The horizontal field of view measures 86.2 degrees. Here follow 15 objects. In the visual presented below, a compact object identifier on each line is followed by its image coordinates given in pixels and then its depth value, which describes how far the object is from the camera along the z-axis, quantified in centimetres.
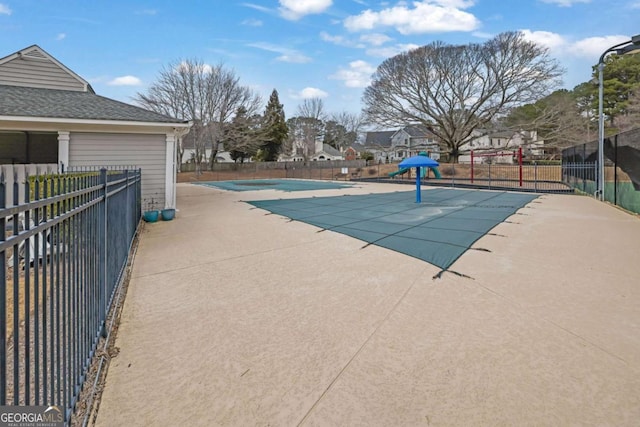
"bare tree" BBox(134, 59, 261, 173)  3003
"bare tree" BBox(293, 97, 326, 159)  4719
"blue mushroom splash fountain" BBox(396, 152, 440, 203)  1088
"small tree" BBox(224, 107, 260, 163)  3372
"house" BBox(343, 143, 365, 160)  5720
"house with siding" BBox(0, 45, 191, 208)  732
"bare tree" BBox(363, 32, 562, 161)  2560
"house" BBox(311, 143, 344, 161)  5403
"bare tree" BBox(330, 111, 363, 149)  5591
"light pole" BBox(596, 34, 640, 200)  949
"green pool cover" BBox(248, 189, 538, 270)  555
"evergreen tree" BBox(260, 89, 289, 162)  4056
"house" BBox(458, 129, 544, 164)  2919
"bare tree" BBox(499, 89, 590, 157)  2686
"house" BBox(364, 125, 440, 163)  5395
